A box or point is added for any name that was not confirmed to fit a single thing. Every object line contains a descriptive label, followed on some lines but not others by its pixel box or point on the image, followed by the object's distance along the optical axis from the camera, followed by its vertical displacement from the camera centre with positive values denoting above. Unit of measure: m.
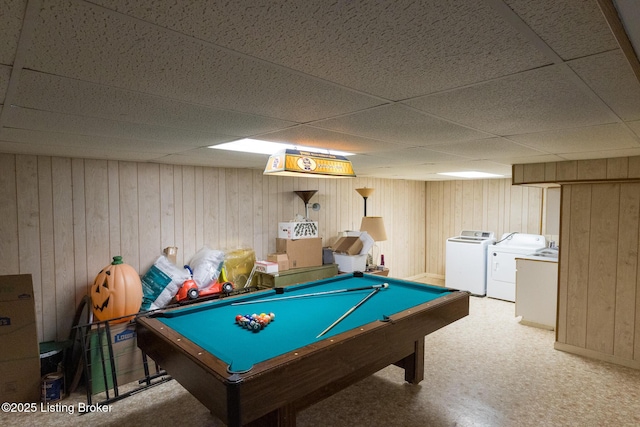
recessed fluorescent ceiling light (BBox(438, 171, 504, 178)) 5.07 +0.36
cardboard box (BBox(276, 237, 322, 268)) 4.38 -0.63
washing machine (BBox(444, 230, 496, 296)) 5.83 -1.01
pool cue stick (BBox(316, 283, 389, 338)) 2.13 -0.77
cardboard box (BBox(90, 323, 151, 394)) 2.95 -1.32
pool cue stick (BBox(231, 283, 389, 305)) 2.83 -0.78
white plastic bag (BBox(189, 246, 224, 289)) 3.63 -0.68
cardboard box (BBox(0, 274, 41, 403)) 2.73 -1.08
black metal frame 2.79 -1.35
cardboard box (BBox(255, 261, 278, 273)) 4.08 -0.76
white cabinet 4.41 -1.13
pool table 1.58 -0.78
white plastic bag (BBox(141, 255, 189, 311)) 3.38 -0.80
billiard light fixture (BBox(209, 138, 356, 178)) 2.31 +0.25
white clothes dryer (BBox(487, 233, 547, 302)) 5.39 -0.91
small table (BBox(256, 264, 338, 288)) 4.00 -0.88
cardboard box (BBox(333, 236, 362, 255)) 4.92 -0.63
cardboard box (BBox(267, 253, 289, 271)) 4.20 -0.70
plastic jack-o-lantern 3.00 -0.78
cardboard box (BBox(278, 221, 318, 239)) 4.41 -0.38
